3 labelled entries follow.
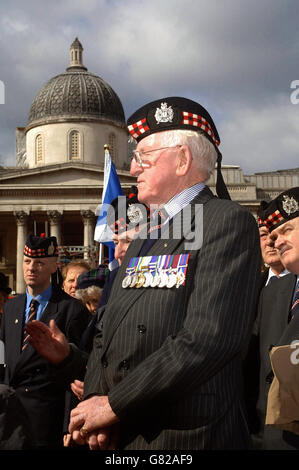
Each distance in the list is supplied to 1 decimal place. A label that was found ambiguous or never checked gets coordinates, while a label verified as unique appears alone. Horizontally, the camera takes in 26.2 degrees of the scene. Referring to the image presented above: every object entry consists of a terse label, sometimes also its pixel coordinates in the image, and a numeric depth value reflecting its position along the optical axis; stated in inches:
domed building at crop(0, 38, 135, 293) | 1696.6
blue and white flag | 375.6
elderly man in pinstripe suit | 101.7
